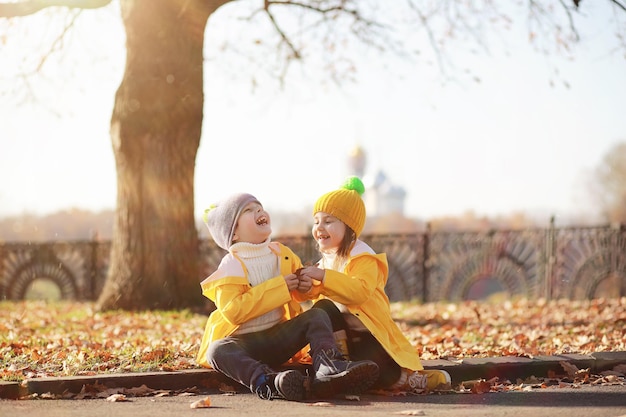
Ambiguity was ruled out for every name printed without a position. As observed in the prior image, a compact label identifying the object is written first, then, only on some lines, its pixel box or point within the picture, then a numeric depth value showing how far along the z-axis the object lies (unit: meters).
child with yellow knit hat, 5.34
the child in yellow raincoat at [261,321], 4.98
